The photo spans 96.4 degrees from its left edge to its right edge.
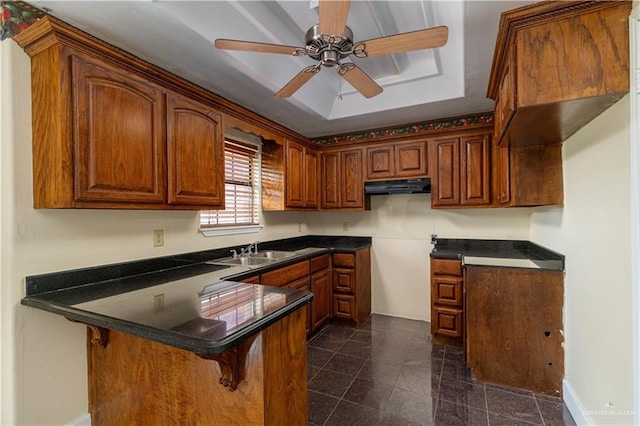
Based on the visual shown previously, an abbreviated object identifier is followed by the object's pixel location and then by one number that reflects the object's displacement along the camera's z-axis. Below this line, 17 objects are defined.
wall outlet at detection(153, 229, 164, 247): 2.14
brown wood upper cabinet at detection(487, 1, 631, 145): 1.30
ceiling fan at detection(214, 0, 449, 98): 1.28
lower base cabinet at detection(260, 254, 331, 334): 2.60
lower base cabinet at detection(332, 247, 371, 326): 3.33
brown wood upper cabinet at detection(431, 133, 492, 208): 2.99
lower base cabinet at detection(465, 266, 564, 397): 2.08
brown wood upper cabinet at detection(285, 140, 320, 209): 3.28
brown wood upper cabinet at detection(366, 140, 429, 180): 3.27
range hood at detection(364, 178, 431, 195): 3.21
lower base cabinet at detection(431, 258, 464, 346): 2.83
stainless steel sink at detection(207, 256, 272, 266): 2.52
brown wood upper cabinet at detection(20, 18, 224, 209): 1.43
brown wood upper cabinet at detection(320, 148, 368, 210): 3.61
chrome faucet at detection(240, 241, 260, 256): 2.96
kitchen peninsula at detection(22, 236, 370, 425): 1.14
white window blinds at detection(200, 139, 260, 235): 2.78
